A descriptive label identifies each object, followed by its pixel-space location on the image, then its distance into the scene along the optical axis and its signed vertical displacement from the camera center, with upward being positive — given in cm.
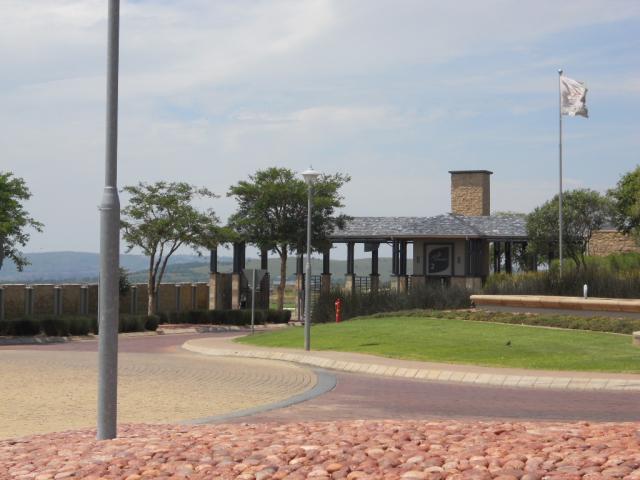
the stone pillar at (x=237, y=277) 6581 -2
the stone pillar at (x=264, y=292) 6906 -111
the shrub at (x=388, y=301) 3944 -103
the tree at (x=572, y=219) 5781 +341
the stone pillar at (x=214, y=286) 6438 -63
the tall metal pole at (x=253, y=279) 3523 -11
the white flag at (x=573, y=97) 4328 +803
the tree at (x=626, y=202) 6180 +487
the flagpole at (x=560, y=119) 4309 +701
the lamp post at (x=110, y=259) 948 +18
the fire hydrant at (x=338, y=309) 4090 -142
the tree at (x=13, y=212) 4319 +299
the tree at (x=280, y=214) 6322 +415
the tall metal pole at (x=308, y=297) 2653 -58
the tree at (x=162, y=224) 5531 +303
